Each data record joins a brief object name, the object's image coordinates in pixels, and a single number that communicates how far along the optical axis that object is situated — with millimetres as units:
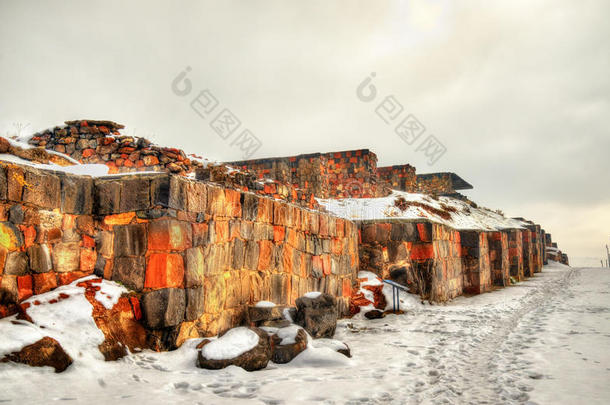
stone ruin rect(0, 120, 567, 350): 3760
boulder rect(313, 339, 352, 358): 4875
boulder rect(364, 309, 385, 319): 8120
